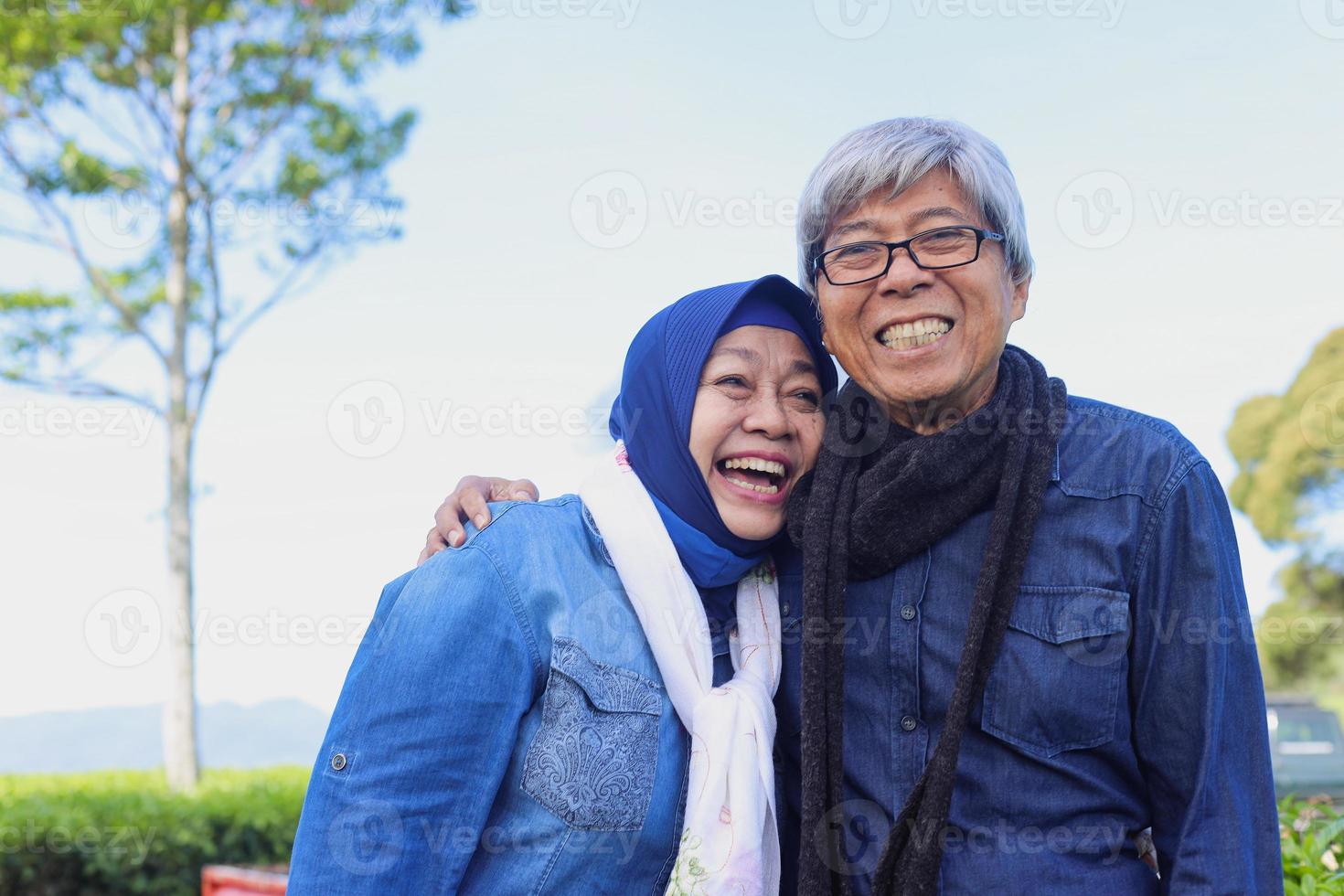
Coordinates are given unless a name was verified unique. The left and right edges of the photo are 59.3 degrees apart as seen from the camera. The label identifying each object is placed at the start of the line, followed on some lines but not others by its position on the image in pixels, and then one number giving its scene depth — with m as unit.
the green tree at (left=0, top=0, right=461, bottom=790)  9.06
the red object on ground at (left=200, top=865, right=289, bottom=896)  5.00
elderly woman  1.94
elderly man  1.92
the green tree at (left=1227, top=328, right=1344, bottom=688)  19.36
